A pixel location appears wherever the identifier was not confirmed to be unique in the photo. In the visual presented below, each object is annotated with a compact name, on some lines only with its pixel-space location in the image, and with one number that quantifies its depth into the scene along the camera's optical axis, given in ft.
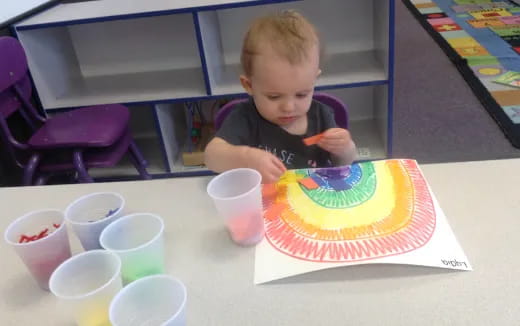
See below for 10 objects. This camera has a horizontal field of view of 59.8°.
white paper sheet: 2.03
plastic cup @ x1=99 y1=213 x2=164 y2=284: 1.96
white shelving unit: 6.27
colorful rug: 8.13
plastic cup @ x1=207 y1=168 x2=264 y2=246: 2.13
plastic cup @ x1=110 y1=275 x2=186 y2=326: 1.73
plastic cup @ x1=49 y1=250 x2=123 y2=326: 1.69
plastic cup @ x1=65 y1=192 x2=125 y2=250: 2.13
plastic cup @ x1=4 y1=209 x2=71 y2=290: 2.01
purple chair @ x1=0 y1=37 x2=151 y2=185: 5.55
